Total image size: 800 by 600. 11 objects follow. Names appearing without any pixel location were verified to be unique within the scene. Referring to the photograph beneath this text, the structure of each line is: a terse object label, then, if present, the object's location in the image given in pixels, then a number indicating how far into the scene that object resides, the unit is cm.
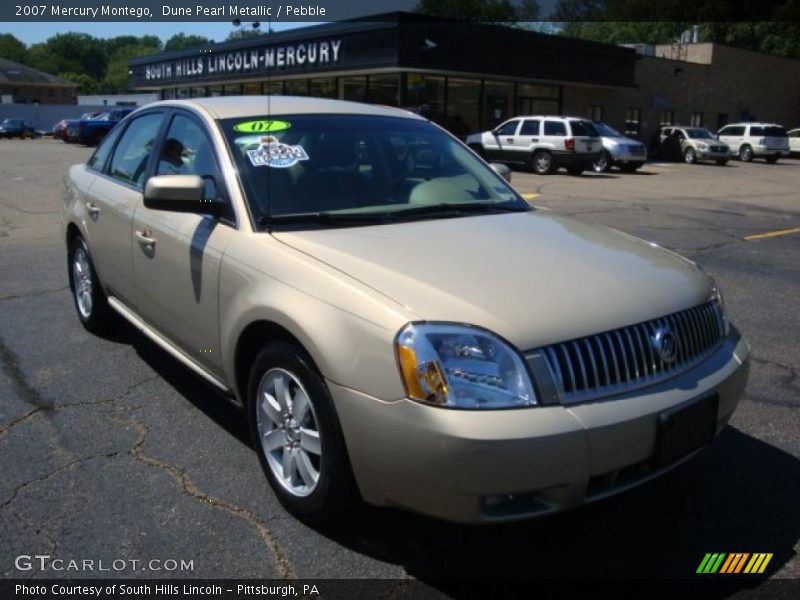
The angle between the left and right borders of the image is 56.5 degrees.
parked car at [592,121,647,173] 2445
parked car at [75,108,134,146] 3416
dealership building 2648
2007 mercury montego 242
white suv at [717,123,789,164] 3294
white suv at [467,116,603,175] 2262
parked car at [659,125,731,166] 3031
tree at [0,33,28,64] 12469
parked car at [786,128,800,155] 3766
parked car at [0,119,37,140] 4591
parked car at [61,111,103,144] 3619
